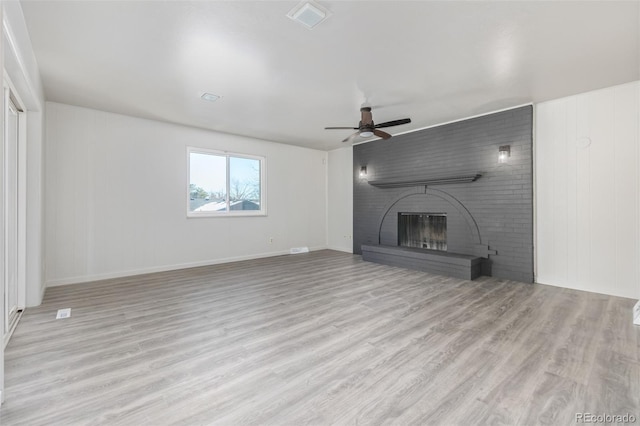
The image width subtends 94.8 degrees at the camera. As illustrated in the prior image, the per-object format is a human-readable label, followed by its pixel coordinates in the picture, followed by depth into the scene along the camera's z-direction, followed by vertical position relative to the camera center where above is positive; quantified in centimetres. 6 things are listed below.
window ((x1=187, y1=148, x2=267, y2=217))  561 +61
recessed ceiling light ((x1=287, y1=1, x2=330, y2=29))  218 +154
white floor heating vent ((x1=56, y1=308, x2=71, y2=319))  302 -104
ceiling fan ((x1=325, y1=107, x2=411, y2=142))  411 +127
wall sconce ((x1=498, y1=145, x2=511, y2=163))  447 +93
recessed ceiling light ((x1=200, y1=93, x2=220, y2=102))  393 +160
